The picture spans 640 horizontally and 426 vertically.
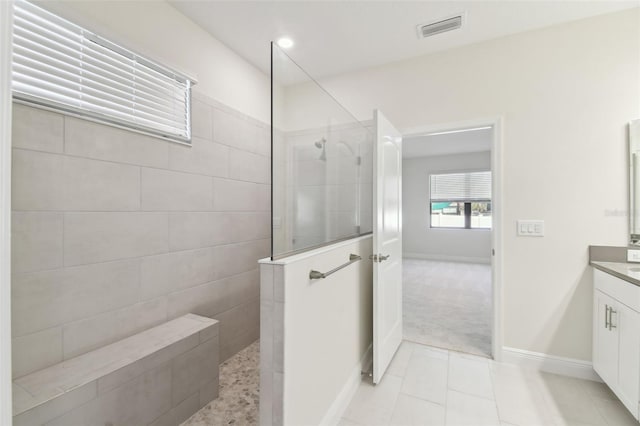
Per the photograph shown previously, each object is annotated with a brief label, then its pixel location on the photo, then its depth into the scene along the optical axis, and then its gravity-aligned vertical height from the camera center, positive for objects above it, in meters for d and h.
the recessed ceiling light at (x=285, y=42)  2.39 +1.47
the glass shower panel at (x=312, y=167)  1.36 +0.28
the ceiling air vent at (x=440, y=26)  2.13 +1.45
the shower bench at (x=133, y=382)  1.18 -0.82
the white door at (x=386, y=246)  2.00 -0.27
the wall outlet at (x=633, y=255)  1.99 -0.30
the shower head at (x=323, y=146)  1.78 +0.42
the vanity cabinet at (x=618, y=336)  1.57 -0.77
